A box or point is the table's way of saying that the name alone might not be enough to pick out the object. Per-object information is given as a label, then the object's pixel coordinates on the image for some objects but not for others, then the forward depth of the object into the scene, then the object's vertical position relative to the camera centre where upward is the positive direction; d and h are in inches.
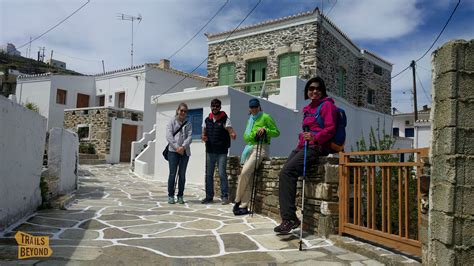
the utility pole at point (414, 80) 916.6 +219.8
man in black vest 249.9 +10.5
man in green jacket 207.7 +6.4
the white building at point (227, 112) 414.9 +52.5
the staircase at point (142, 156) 525.9 -2.1
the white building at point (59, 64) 1820.1 +447.6
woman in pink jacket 156.3 +7.1
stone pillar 100.5 +1.4
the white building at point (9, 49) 1635.1 +450.4
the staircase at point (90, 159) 721.6 -12.5
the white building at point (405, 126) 921.2 +132.7
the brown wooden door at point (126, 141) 812.0 +28.7
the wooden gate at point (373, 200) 125.1 -15.1
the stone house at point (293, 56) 661.9 +206.2
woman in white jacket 251.4 +6.0
